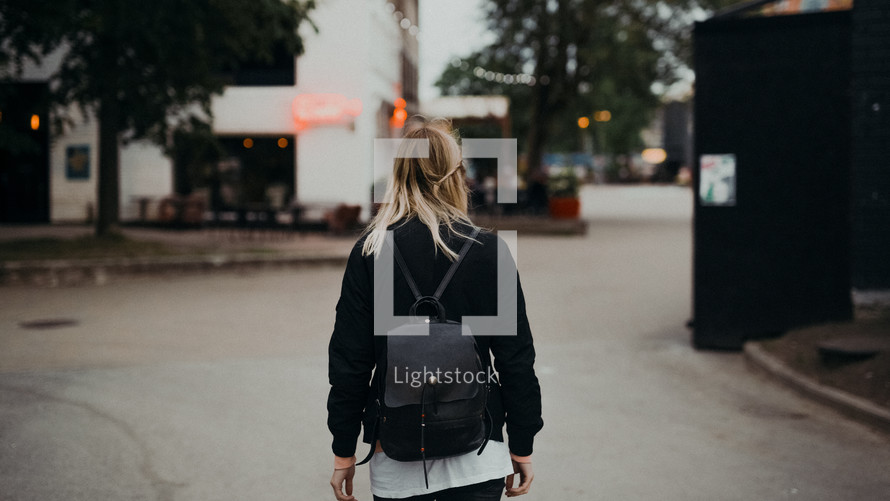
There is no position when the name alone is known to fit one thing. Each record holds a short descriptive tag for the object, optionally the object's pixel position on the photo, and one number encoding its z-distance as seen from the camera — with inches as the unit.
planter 1139.3
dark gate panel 355.9
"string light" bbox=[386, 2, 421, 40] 1291.8
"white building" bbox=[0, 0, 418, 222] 1012.5
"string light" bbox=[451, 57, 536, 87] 1244.5
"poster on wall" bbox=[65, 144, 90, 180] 1012.5
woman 104.0
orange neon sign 1008.9
